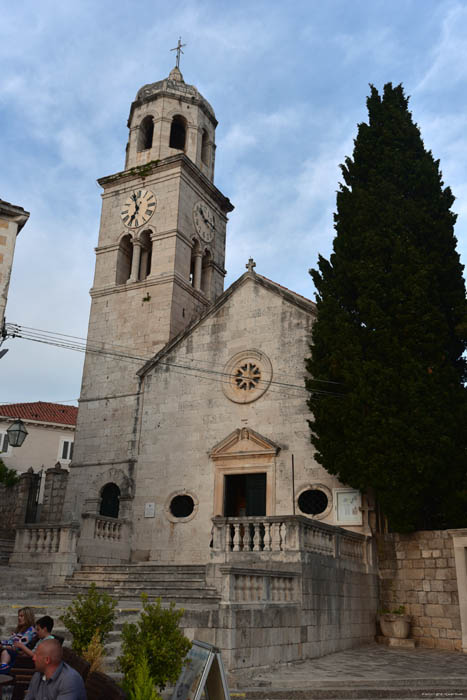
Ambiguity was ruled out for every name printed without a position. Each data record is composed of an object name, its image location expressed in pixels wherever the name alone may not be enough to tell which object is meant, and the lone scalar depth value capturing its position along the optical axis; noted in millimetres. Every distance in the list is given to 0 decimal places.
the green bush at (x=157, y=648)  7102
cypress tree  15023
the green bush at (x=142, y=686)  5984
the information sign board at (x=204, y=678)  6504
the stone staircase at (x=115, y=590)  10709
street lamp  14719
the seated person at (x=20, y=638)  6328
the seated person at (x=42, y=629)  6696
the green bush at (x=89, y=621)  8312
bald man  4891
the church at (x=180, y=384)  18234
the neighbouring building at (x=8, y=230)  13023
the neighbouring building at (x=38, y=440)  38531
